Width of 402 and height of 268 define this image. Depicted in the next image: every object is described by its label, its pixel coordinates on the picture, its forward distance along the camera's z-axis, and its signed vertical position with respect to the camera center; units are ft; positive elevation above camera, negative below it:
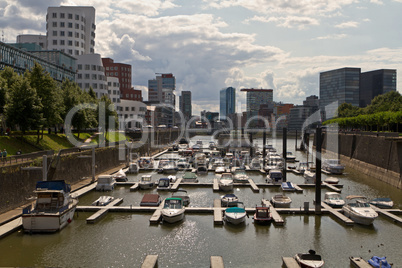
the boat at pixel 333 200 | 117.19 -25.22
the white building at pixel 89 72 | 383.45 +60.76
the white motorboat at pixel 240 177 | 162.71 -24.33
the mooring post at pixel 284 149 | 164.18 -10.48
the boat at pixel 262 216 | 98.02 -25.71
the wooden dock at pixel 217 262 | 66.06 -26.80
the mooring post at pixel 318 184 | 107.86 -17.90
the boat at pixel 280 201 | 115.96 -25.24
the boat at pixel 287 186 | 150.61 -26.00
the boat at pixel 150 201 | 116.21 -25.74
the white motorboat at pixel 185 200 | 121.49 -26.38
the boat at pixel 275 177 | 164.25 -23.84
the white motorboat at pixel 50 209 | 87.10 -23.12
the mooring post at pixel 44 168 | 108.68 -13.82
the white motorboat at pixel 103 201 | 116.77 -26.41
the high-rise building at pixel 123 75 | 623.77 +96.40
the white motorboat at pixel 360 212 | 96.63 -24.47
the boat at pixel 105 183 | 145.28 -24.89
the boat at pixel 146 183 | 152.76 -25.66
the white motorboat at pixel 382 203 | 116.06 -25.24
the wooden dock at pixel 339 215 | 98.23 -26.58
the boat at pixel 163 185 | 150.20 -26.18
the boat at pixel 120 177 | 165.58 -24.97
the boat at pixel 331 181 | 166.09 -25.58
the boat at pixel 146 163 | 218.85 -24.07
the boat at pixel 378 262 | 65.77 -26.25
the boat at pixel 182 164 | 218.65 -24.51
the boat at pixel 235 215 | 96.32 -25.27
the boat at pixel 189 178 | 167.69 -25.44
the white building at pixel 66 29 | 399.24 +114.78
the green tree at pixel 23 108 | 158.61 +8.04
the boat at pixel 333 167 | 203.05 -23.08
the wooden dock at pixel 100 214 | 99.27 -27.19
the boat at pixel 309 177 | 165.68 -24.37
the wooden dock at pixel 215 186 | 151.79 -27.06
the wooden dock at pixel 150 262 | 66.08 -26.97
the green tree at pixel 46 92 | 189.47 +18.96
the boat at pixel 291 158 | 279.55 -25.20
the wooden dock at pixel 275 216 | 97.96 -26.65
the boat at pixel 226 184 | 148.72 -24.86
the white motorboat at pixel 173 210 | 97.60 -24.86
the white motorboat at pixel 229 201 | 116.47 -25.33
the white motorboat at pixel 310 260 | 65.59 -26.07
